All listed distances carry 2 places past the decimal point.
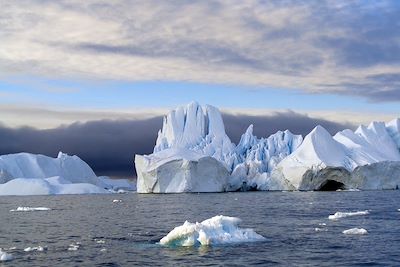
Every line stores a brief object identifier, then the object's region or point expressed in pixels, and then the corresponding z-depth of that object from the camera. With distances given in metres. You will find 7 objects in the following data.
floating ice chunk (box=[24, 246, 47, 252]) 22.58
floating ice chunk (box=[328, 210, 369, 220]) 34.24
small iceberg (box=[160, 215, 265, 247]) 23.08
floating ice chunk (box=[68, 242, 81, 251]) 22.84
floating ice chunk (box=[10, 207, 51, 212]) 52.52
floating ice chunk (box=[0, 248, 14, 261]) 20.19
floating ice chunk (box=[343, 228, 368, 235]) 26.28
